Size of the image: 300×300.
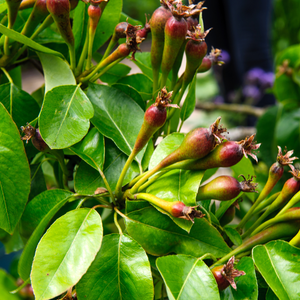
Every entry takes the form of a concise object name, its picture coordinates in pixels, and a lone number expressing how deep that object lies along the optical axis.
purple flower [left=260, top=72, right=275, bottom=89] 1.95
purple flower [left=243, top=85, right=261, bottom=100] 2.21
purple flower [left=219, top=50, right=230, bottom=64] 2.23
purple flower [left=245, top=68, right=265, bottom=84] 2.03
